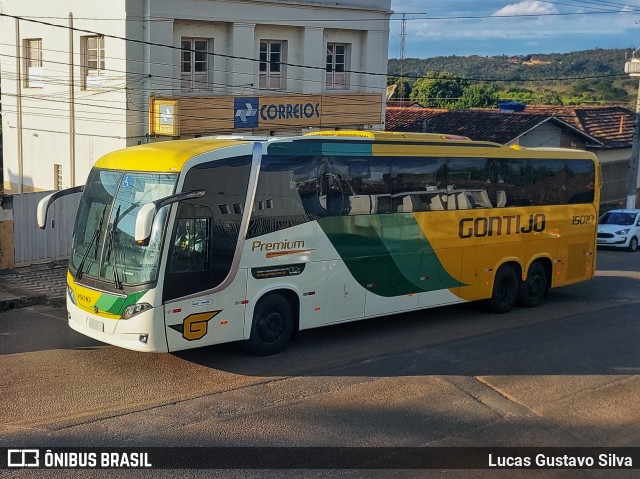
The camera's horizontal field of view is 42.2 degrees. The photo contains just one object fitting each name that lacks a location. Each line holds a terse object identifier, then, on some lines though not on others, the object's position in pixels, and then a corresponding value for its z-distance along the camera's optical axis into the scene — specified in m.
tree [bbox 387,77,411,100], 63.95
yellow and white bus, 11.15
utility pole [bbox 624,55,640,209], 32.03
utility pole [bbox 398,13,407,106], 43.22
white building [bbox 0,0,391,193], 21.75
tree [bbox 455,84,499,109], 64.81
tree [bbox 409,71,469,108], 65.50
